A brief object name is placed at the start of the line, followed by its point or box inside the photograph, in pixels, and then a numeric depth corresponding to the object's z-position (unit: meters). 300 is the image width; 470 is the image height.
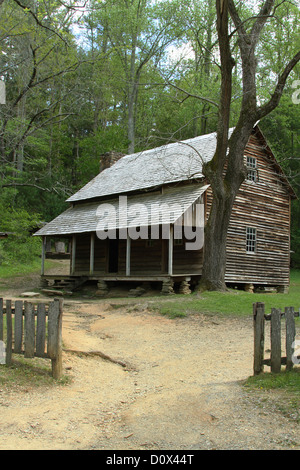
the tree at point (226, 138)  16.17
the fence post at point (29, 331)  6.74
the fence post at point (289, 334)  6.18
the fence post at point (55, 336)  6.64
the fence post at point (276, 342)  6.29
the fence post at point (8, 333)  6.80
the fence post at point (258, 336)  6.53
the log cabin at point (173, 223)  19.73
